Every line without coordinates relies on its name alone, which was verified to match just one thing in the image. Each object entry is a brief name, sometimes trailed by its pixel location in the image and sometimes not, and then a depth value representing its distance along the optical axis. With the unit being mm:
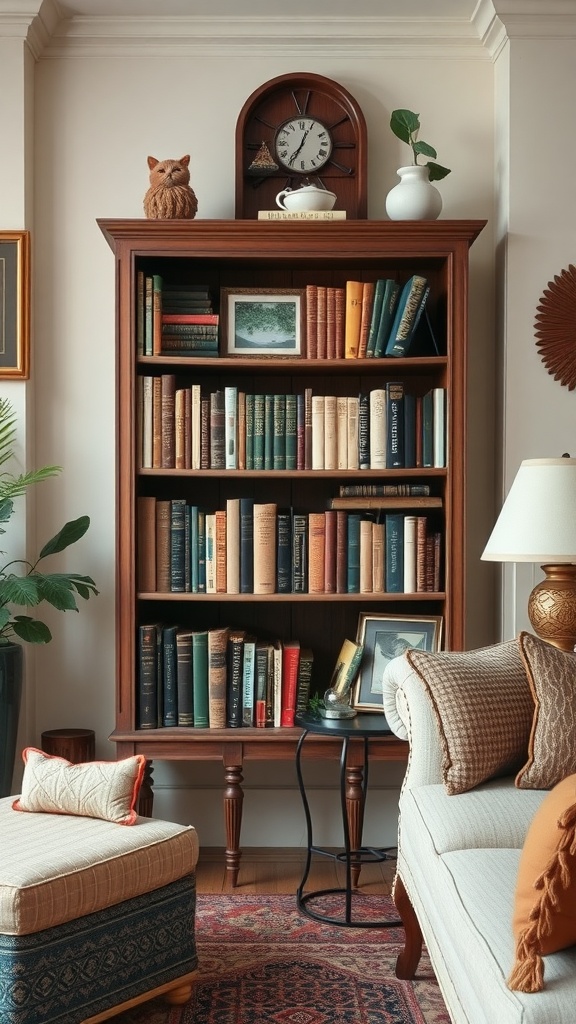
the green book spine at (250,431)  3250
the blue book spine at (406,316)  3209
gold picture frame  3420
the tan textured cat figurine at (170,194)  3195
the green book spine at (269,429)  3252
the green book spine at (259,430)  3250
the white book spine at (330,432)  3238
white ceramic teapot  3227
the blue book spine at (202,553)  3262
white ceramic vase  3219
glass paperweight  3055
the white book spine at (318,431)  3238
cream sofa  1405
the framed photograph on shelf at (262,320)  3318
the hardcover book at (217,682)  3211
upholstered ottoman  2002
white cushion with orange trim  2404
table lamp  2648
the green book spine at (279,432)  3252
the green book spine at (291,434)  3254
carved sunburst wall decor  3334
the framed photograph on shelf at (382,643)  3244
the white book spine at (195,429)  3230
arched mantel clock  3465
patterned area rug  2338
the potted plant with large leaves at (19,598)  3000
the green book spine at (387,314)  3238
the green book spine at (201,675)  3227
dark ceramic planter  3061
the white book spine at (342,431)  3250
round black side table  2887
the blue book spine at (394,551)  3254
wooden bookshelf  3148
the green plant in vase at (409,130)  3312
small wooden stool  3270
